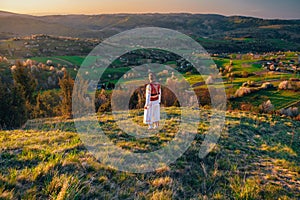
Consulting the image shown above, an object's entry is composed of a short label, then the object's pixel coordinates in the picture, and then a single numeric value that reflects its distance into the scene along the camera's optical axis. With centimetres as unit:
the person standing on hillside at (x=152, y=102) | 923
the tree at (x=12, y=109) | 1330
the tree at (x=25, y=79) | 2113
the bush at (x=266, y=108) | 2127
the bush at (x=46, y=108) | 1956
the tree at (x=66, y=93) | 1994
